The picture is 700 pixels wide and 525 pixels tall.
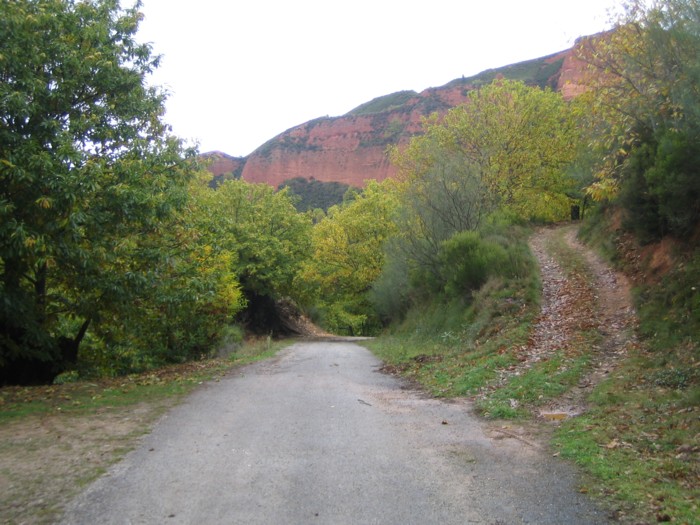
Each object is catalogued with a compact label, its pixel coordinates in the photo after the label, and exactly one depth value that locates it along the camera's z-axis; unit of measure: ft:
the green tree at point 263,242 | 105.50
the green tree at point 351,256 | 112.88
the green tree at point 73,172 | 29.53
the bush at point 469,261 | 56.29
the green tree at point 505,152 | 73.05
